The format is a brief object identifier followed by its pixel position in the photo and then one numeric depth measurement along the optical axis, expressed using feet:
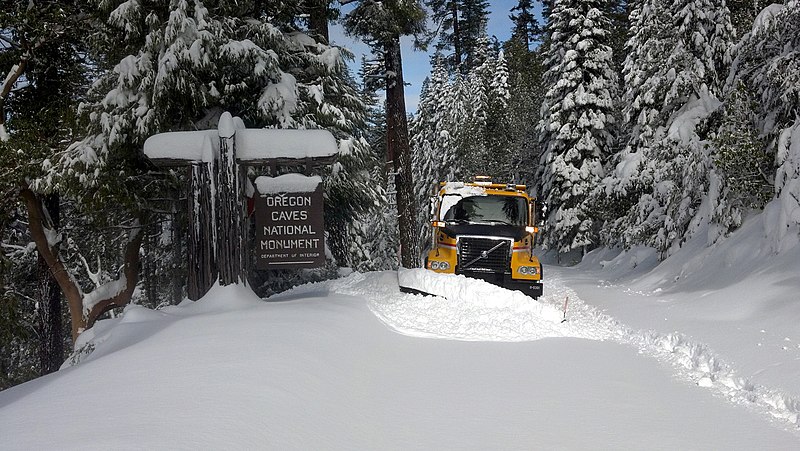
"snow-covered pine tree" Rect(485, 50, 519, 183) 128.67
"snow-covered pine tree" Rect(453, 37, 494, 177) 128.67
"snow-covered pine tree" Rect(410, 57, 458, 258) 148.56
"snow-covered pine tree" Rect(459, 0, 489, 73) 164.25
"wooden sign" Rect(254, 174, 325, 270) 28.58
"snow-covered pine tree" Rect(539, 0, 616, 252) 90.27
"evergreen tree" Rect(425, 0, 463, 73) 166.40
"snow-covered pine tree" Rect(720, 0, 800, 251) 34.04
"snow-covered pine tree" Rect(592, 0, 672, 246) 62.23
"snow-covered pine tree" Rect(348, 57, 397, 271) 47.57
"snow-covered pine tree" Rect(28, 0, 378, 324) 35.12
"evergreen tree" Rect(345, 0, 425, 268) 53.83
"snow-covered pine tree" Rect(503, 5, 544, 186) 125.70
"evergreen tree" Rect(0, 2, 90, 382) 41.11
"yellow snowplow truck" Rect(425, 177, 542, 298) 41.75
